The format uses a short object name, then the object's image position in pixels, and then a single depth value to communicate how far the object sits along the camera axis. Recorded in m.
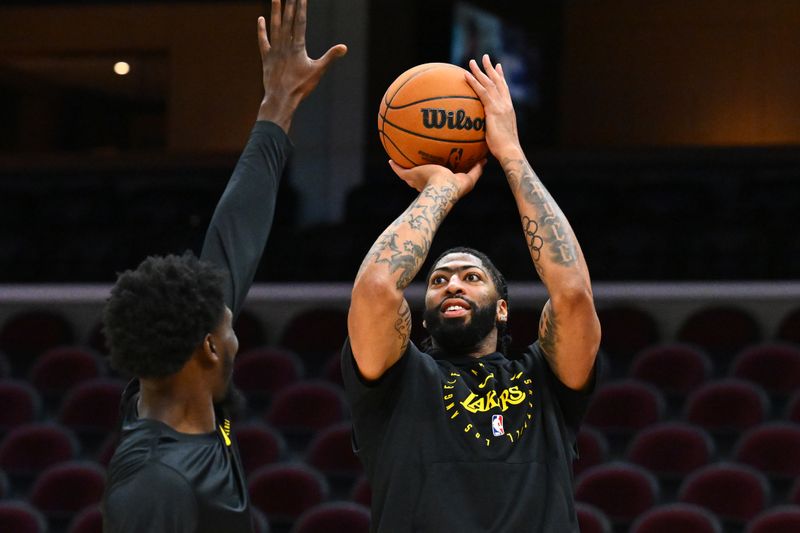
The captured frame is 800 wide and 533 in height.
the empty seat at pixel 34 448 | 12.16
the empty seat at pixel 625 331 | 13.23
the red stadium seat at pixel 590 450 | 11.16
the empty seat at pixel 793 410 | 11.40
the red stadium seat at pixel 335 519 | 10.35
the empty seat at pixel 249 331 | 14.05
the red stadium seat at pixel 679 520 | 9.80
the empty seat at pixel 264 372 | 13.03
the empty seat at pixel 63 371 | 13.44
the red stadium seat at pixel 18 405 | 12.90
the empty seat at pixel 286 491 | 11.01
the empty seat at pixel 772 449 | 10.90
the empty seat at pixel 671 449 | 11.07
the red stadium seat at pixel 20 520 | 10.82
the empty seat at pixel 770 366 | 12.11
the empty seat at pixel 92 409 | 12.72
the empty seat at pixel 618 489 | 10.57
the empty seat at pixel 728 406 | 11.56
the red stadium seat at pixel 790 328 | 12.80
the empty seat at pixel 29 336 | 14.36
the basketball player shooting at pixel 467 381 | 5.17
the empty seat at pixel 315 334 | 13.77
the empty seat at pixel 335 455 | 11.65
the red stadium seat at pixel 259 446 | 11.68
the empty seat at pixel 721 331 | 13.09
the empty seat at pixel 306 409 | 12.37
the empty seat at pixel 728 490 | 10.41
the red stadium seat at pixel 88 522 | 10.59
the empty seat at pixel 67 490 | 11.44
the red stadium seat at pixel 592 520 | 9.93
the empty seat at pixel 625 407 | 11.77
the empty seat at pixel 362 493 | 11.04
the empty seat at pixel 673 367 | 12.28
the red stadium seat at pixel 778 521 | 9.62
